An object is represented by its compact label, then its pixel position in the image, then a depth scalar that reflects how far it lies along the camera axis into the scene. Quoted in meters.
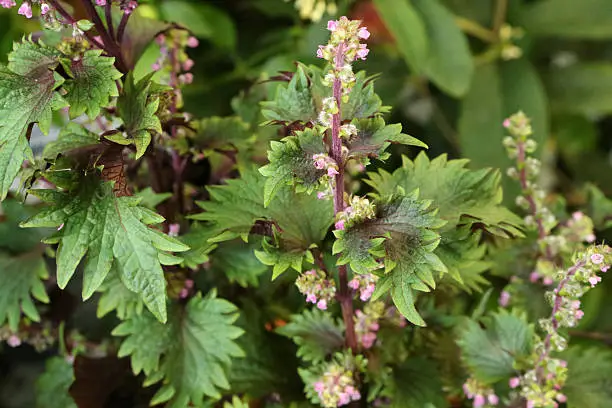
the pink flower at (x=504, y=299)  1.13
